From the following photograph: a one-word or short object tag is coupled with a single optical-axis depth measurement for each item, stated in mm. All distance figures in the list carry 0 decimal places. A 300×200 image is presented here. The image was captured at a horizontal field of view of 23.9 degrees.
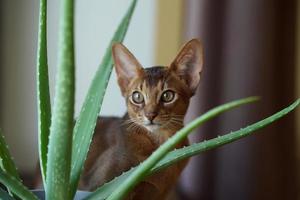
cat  835
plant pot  735
